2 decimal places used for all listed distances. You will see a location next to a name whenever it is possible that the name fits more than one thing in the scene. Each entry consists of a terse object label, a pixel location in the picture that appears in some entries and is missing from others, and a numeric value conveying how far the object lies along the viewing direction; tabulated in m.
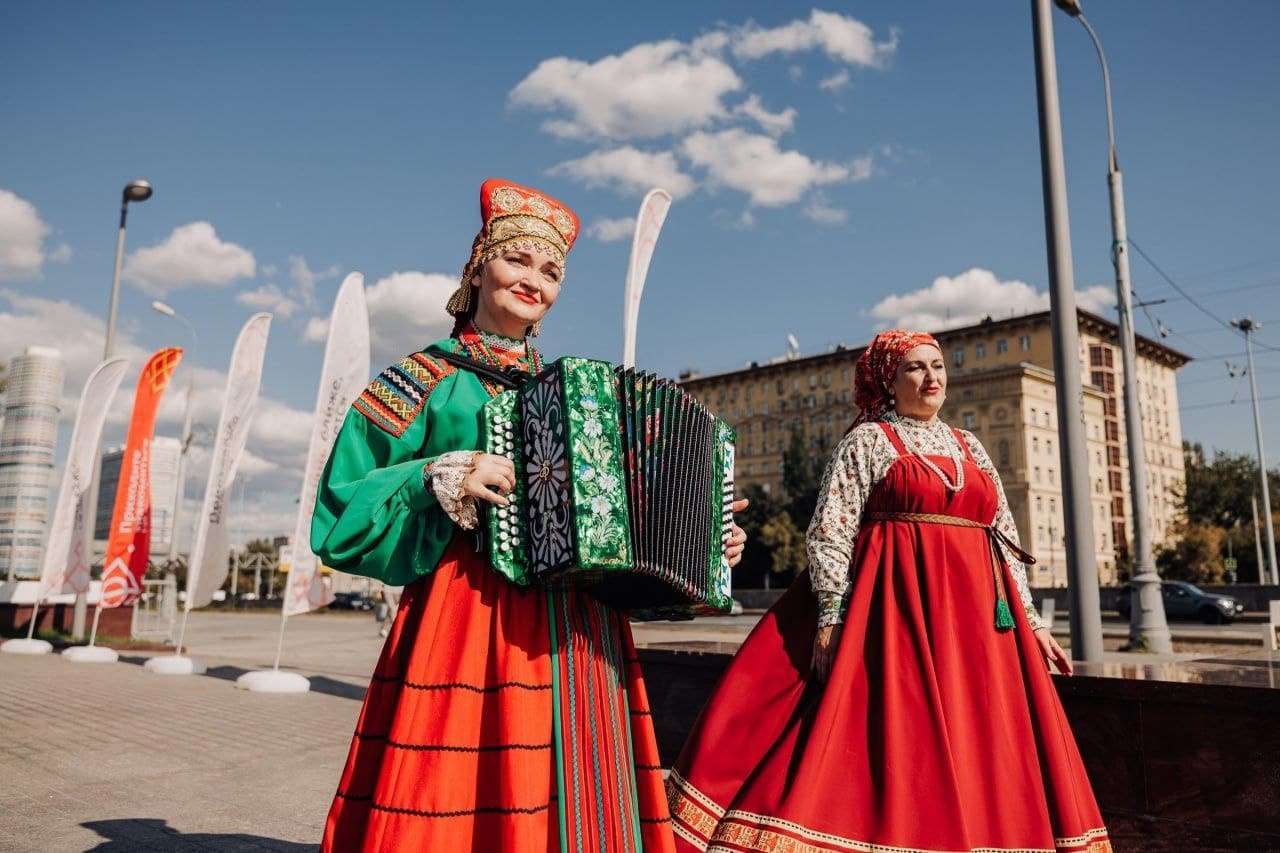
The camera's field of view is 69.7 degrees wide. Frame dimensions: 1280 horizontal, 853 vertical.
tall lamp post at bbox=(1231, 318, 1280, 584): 36.19
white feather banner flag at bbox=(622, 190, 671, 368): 8.77
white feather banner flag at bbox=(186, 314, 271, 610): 12.41
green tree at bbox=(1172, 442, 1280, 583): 48.34
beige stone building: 71.38
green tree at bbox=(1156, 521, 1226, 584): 46.69
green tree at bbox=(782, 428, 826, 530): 61.06
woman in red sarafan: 3.03
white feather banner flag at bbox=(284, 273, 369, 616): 10.36
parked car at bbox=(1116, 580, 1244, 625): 27.64
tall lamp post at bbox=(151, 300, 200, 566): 22.41
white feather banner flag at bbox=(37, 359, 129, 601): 14.84
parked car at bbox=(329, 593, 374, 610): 57.77
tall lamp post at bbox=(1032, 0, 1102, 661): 6.99
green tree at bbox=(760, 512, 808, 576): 58.06
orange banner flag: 13.48
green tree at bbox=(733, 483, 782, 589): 59.79
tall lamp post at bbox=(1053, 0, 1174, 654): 13.61
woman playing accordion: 2.07
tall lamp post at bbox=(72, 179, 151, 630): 16.91
